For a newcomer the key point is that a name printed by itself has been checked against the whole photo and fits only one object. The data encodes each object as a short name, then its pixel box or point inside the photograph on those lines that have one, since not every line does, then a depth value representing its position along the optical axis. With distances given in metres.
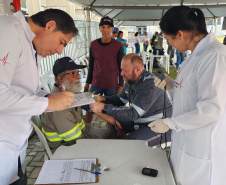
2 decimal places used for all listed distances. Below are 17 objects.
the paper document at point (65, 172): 1.19
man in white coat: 0.99
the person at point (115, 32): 8.03
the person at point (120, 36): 8.89
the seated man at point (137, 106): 2.14
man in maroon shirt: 3.14
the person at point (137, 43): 11.83
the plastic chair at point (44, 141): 1.77
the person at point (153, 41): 10.43
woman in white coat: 1.04
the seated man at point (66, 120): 1.89
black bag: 10.60
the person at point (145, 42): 11.85
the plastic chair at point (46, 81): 3.80
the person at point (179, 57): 9.50
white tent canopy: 5.42
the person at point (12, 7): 2.42
